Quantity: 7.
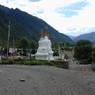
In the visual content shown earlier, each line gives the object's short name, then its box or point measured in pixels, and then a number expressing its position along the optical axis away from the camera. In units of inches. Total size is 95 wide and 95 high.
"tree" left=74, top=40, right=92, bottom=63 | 1178.9
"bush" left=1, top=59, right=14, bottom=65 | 594.4
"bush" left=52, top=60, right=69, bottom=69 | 588.4
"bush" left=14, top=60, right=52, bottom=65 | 569.0
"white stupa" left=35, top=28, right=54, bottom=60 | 821.5
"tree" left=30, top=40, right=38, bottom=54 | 1596.3
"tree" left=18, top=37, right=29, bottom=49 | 1574.6
